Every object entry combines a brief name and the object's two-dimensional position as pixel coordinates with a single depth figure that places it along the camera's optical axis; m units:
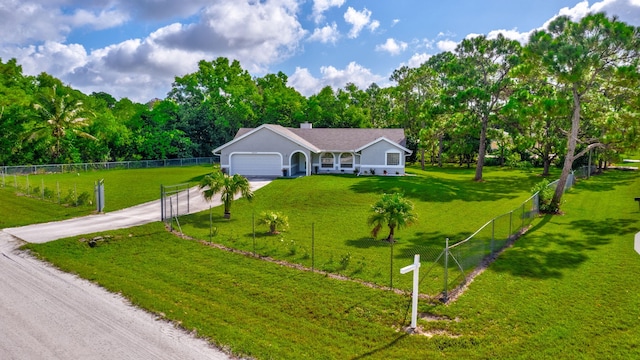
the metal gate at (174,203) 21.08
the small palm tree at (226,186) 21.30
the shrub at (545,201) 23.73
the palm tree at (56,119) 44.28
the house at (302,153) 37.19
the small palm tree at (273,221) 18.39
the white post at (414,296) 9.25
